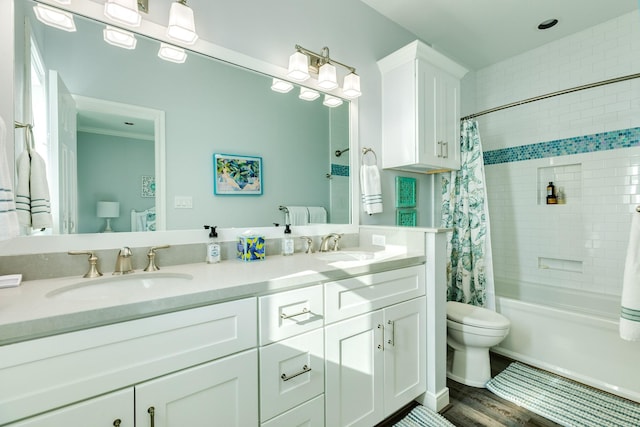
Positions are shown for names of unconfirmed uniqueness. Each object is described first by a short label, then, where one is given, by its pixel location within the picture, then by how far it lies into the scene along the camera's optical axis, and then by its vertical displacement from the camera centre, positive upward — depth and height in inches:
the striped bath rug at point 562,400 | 63.7 -44.2
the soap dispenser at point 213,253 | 56.8 -7.1
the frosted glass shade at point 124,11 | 47.6 +33.0
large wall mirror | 46.8 +16.0
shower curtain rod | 76.7 +33.1
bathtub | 71.5 -35.0
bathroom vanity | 28.8 -16.2
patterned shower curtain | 94.7 -6.1
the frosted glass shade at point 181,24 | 51.9 +33.4
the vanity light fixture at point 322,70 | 68.9 +34.6
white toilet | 73.9 -32.4
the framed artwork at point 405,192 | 97.1 +6.6
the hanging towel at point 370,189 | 85.7 +6.7
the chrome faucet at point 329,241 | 75.2 -7.0
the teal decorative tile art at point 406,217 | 98.3 -1.7
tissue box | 60.2 -6.7
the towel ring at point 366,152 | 87.1 +17.8
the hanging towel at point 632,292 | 59.4 -16.6
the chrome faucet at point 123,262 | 48.3 -7.3
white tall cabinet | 84.0 +30.3
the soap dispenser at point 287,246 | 67.4 -7.2
